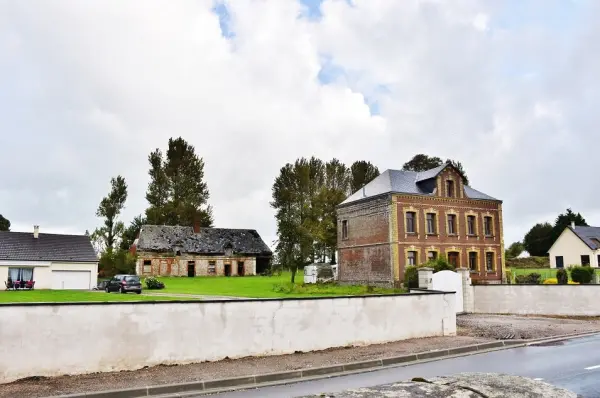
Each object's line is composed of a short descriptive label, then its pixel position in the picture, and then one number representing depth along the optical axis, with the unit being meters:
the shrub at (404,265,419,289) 28.25
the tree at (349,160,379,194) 72.81
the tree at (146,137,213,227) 71.81
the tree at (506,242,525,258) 76.64
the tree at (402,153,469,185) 71.14
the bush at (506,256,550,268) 66.56
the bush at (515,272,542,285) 37.42
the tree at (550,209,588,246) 77.00
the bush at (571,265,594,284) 36.28
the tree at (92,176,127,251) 67.38
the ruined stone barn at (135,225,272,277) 61.22
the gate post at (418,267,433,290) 21.41
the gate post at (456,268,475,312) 22.32
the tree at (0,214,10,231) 86.68
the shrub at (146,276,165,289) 41.97
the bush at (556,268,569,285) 37.72
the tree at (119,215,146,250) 70.27
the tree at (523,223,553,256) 80.44
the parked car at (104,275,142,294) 36.22
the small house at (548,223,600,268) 58.81
